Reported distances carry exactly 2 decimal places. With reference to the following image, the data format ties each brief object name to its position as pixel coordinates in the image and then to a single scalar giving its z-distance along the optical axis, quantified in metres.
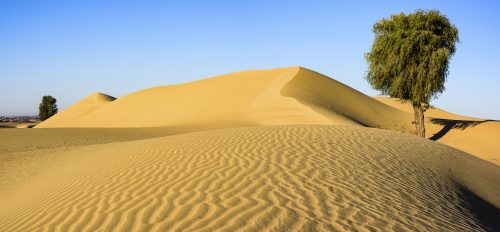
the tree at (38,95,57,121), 87.12
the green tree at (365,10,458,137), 25.59
